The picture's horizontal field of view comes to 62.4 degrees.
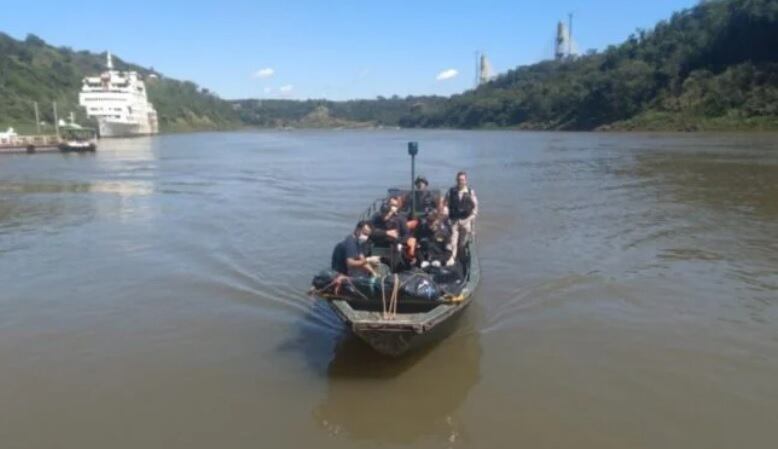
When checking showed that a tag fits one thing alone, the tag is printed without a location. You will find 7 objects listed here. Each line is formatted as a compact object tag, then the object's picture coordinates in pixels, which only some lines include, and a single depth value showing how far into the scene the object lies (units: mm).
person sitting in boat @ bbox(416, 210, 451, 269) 10646
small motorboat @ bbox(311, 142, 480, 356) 7941
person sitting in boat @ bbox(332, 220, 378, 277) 9695
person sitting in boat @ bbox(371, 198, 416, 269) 10914
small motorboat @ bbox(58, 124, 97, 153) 63344
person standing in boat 13305
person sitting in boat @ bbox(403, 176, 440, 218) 14822
